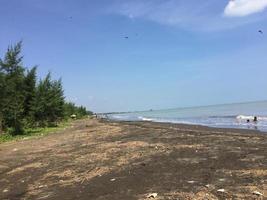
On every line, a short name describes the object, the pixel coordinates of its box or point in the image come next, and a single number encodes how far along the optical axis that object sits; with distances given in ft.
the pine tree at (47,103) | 89.79
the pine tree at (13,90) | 68.18
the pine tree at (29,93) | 88.21
